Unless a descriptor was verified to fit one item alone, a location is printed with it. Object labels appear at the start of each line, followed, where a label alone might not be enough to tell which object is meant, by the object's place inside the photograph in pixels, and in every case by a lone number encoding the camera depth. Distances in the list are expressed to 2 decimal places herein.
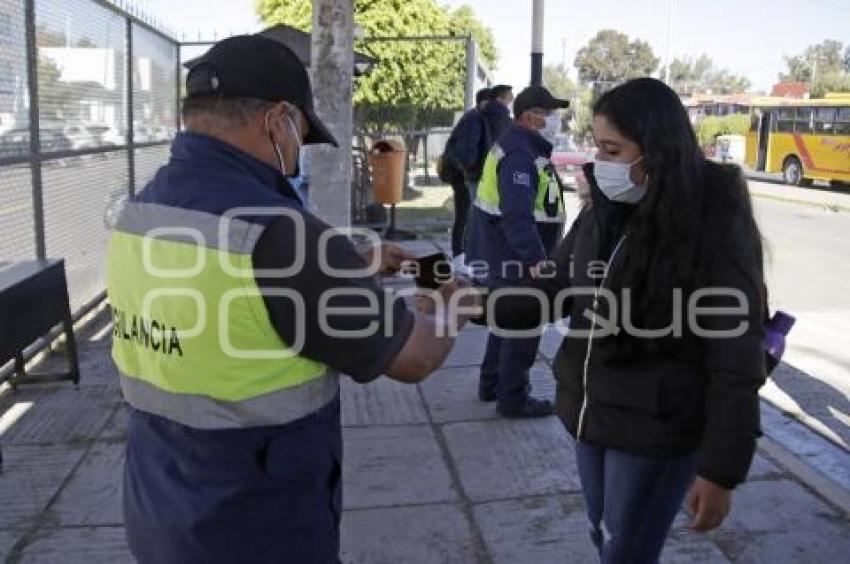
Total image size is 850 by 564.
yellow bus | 24.83
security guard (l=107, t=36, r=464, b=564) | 1.64
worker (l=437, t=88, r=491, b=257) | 9.56
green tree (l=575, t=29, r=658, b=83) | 88.75
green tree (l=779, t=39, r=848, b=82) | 86.18
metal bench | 4.73
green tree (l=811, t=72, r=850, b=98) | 57.41
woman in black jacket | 2.12
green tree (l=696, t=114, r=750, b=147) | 40.53
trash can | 12.34
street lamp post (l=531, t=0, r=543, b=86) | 10.70
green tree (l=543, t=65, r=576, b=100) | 84.50
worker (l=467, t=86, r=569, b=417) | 4.81
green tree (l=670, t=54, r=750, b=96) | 99.44
